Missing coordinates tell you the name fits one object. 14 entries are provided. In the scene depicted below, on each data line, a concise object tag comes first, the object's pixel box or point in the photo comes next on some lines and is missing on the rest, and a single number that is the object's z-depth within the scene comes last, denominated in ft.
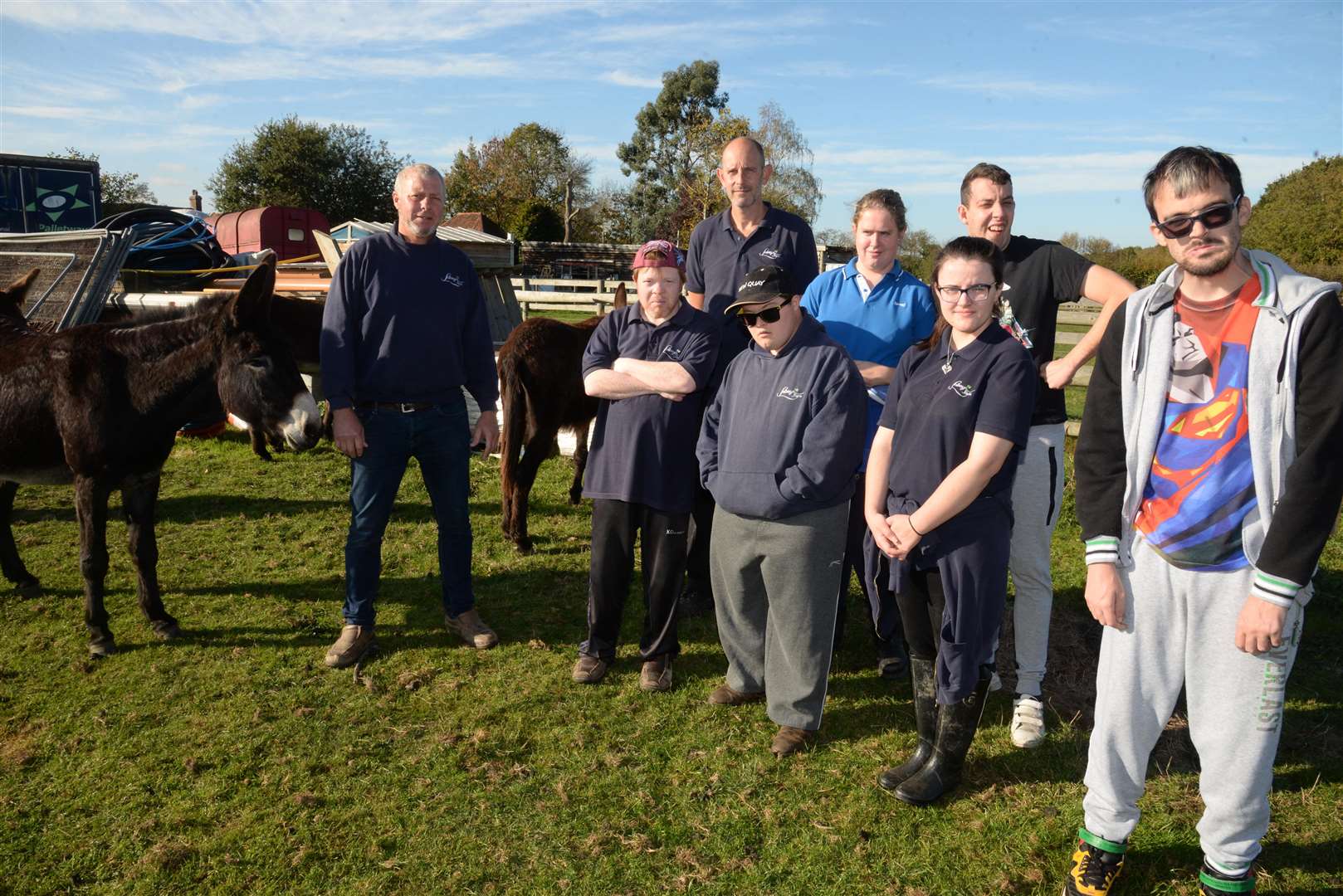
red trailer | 73.87
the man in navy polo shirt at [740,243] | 14.02
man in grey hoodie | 7.00
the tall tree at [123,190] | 144.05
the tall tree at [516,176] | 151.94
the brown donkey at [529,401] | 20.16
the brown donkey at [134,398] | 14.28
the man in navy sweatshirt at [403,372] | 13.52
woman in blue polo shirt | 12.47
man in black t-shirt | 11.60
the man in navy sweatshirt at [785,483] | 10.76
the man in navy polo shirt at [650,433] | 12.59
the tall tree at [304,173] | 129.80
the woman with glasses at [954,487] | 9.55
